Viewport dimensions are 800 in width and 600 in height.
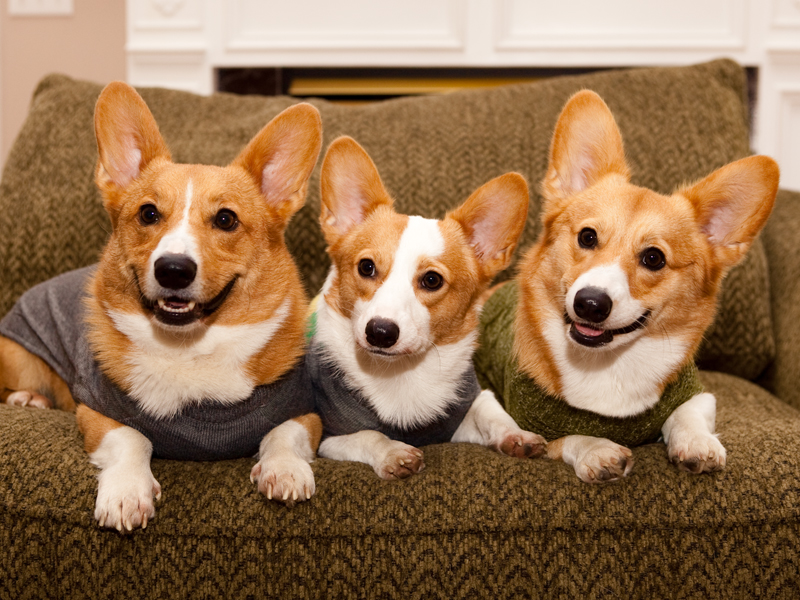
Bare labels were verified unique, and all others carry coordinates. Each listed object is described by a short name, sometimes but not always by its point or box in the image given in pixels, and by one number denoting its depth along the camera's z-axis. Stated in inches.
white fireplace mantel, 110.8
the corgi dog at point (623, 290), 53.2
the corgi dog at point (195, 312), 53.6
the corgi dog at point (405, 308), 60.4
